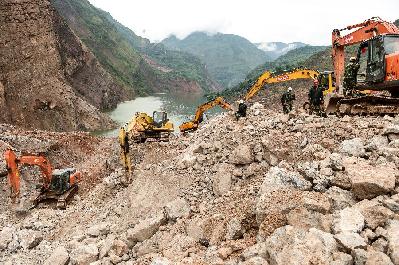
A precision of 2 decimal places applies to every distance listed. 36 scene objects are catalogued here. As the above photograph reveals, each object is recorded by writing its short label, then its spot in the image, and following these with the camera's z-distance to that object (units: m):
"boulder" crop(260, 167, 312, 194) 6.38
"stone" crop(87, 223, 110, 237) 9.00
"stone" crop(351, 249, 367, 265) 4.32
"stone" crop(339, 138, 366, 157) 6.78
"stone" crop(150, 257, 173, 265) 6.21
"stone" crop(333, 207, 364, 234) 4.83
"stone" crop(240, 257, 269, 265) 5.04
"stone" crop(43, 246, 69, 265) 8.09
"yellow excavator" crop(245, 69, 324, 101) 15.73
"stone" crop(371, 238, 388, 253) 4.45
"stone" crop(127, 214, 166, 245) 7.78
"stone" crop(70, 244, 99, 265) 7.76
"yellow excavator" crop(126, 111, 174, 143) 17.70
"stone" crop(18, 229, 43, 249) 9.91
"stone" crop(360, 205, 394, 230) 4.88
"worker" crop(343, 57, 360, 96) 10.95
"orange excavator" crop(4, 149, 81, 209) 12.88
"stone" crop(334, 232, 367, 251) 4.51
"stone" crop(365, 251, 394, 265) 4.14
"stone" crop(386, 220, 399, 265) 4.18
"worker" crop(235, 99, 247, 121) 14.89
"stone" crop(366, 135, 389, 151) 6.68
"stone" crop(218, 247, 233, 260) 5.90
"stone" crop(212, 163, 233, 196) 8.39
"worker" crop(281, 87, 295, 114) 14.93
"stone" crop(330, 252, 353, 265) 4.39
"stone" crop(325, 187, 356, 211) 5.64
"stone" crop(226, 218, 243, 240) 6.46
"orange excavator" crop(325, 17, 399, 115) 9.64
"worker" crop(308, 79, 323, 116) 12.60
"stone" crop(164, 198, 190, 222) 8.05
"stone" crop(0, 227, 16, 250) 9.90
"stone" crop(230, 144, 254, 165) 8.80
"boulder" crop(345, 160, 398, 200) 5.38
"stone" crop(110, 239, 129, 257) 7.60
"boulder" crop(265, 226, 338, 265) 4.58
